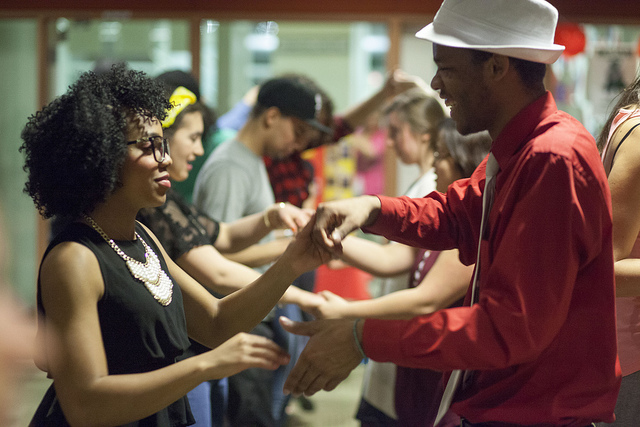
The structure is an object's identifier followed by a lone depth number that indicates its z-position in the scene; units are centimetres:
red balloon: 554
